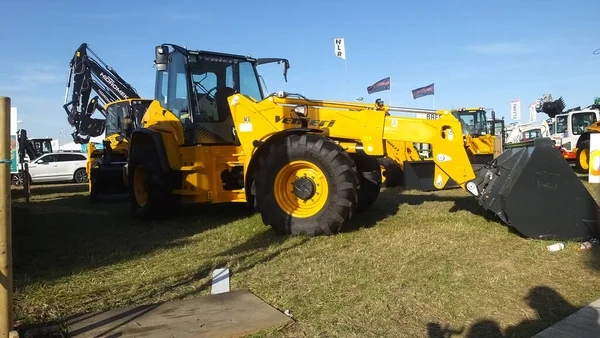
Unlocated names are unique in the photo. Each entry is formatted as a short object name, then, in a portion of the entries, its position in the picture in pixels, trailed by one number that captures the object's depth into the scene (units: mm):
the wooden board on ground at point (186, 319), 3455
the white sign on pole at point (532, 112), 38912
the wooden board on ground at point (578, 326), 3314
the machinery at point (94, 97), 17156
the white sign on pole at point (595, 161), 12414
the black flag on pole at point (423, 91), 32281
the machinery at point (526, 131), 22088
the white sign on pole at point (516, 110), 39219
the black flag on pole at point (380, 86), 27969
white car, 22219
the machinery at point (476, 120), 18984
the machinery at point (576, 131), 16062
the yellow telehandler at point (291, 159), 5523
